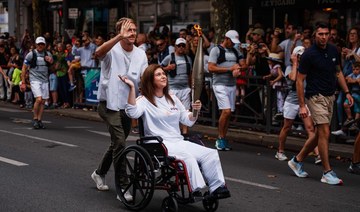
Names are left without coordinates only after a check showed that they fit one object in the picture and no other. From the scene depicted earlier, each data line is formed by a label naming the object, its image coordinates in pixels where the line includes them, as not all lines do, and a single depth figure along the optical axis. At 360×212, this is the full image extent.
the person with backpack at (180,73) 13.66
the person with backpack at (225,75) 12.23
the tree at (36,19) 27.56
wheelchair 7.06
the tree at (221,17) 17.27
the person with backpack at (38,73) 15.22
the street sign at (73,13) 24.91
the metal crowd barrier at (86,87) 19.34
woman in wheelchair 7.17
